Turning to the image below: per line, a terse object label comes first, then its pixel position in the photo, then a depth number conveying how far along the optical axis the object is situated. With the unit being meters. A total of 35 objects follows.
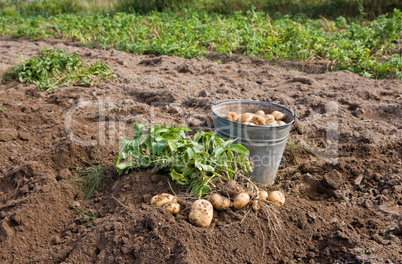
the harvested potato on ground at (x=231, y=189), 2.44
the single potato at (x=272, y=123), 2.92
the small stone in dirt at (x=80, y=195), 2.81
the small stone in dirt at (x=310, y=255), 2.22
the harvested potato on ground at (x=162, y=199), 2.38
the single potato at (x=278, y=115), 3.14
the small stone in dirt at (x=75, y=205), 2.71
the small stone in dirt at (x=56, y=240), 2.40
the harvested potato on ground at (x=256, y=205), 2.33
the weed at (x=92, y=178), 2.89
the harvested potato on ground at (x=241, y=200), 2.33
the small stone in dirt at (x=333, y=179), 3.07
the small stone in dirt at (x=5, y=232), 2.40
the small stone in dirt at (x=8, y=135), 3.81
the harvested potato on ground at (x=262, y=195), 2.42
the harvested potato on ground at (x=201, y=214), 2.24
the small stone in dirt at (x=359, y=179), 3.17
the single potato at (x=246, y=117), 2.92
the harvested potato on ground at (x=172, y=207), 2.31
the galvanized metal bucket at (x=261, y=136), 2.82
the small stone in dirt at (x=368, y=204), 2.85
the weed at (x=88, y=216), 2.49
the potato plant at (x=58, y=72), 5.61
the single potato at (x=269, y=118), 2.97
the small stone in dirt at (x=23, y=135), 3.86
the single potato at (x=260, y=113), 3.12
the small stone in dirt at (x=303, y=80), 5.38
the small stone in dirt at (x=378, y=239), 2.35
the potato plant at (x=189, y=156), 2.49
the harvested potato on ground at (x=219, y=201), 2.36
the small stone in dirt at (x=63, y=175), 3.01
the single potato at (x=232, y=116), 3.04
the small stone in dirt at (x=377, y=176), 3.17
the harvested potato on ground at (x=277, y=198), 2.46
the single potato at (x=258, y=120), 2.88
